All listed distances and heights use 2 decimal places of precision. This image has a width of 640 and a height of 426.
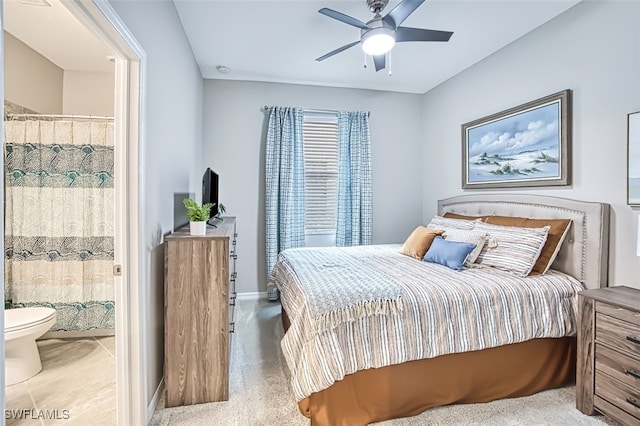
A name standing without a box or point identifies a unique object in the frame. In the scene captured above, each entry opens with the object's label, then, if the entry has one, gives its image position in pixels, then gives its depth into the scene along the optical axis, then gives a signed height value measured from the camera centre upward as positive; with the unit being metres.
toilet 2.27 -0.93
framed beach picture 2.75 +0.61
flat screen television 2.95 +0.17
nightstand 1.82 -0.82
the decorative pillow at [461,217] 3.31 -0.07
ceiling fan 2.25 +1.28
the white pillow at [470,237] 2.80 -0.24
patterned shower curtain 2.87 -0.09
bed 1.88 -0.73
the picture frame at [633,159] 2.21 +0.35
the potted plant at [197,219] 2.19 -0.07
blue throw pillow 2.69 -0.35
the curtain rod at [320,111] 4.38 +1.29
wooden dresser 2.10 -0.68
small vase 2.19 -0.12
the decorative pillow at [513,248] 2.50 -0.29
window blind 4.46 +0.47
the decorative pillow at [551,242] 2.54 -0.24
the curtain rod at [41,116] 2.81 +0.80
